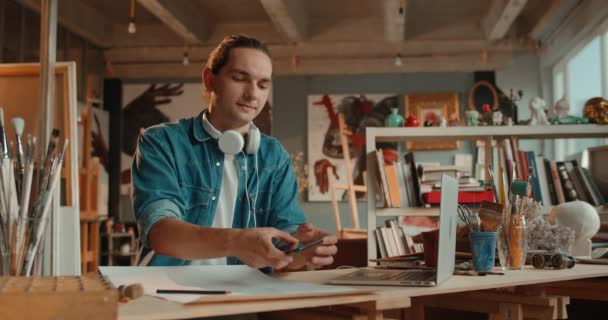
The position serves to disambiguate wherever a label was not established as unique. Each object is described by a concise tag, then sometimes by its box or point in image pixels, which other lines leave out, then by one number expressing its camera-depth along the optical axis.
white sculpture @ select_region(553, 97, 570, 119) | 3.98
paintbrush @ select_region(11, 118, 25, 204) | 1.96
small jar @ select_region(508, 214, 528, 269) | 2.07
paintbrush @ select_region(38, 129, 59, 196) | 1.91
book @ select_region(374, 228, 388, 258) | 4.05
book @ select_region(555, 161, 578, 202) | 3.94
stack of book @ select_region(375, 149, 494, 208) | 3.91
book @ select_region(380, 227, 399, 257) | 4.04
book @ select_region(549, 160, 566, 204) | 3.95
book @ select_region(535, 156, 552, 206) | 3.96
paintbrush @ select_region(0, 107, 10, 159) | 1.86
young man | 1.69
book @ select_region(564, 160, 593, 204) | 3.96
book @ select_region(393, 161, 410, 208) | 3.96
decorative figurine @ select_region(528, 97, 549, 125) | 4.06
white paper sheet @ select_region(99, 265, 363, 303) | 1.20
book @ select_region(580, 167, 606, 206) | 3.94
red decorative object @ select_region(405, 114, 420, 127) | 4.12
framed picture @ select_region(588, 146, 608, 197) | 4.00
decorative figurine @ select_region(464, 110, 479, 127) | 4.10
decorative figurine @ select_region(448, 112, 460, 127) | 4.20
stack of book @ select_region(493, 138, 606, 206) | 3.95
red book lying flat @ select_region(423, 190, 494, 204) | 3.83
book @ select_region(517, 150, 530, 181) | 3.96
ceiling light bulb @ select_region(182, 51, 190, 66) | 8.05
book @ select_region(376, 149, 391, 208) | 3.92
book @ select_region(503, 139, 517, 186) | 3.92
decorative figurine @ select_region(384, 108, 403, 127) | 4.17
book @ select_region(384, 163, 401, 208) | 3.94
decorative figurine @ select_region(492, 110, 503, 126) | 4.05
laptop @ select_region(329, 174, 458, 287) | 1.45
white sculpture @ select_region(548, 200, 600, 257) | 2.45
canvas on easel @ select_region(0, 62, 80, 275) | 2.77
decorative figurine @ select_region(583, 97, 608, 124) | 3.89
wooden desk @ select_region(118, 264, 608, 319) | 1.06
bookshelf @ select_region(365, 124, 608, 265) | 3.91
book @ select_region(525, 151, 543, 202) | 3.95
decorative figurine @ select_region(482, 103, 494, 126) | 4.09
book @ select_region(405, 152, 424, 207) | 3.96
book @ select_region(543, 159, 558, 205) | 3.97
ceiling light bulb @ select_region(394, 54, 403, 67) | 8.05
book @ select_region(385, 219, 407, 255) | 4.11
